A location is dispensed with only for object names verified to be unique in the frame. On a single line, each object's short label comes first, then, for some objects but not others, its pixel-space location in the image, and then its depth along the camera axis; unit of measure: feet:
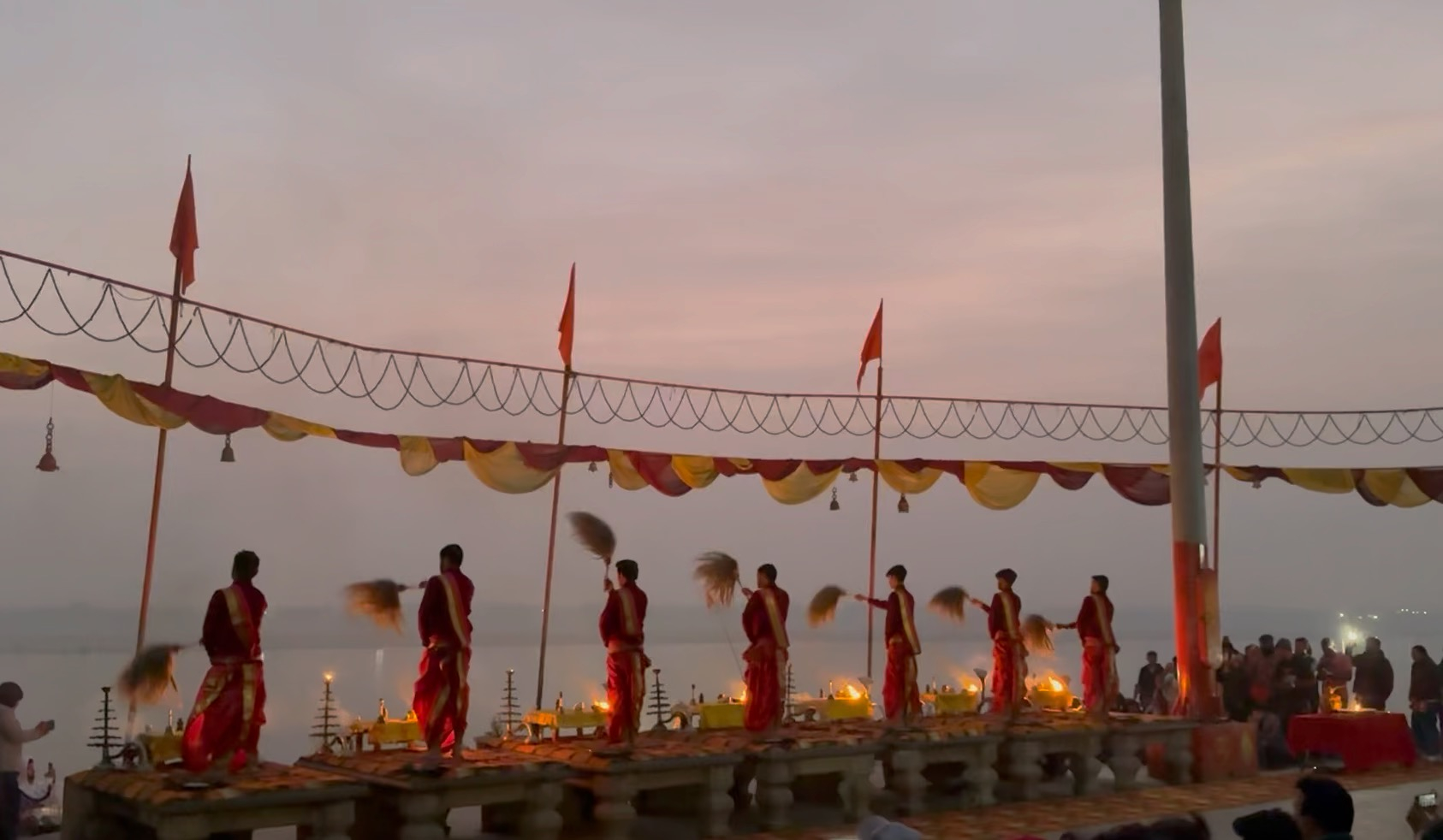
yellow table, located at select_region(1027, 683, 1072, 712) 42.42
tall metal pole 39.91
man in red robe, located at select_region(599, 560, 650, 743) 29.68
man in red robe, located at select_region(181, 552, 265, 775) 24.03
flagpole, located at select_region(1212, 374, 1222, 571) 43.97
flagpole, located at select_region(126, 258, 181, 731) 26.58
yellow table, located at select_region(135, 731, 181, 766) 25.07
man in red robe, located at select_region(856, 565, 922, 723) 35.14
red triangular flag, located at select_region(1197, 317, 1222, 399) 45.11
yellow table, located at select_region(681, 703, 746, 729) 33.94
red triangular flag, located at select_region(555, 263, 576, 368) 36.37
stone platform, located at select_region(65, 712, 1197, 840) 23.15
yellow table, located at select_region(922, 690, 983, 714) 39.52
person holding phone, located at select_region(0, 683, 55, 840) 23.43
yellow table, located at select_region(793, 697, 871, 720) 37.40
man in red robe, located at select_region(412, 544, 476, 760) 27.02
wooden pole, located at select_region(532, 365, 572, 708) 33.83
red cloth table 39.42
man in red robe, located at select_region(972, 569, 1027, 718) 37.32
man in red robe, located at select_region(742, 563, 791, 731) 32.83
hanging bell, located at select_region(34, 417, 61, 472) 24.76
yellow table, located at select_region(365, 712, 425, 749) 28.68
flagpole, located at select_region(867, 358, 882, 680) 40.57
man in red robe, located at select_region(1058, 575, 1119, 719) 38.75
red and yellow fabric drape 25.91
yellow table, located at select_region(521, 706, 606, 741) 30.83
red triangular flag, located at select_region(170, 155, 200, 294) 28.91
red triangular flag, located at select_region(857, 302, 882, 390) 43.24
